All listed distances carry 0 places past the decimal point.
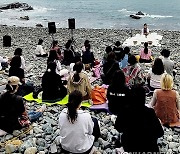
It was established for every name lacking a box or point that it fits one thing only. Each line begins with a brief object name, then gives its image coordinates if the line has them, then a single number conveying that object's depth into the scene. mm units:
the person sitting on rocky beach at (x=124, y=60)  11338
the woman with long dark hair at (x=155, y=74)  8746
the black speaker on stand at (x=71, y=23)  16328
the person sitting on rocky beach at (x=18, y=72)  8982
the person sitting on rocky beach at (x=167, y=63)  9914
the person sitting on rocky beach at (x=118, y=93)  7016
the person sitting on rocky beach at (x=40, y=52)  15105
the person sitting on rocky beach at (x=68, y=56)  13102
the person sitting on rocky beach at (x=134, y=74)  9055
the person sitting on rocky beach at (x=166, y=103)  6379
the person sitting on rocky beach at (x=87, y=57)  12086
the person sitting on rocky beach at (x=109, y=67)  9626
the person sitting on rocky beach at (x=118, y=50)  11384
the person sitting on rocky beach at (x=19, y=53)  10459
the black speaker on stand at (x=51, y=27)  15898
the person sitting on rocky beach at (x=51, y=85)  8305
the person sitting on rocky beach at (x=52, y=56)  10172
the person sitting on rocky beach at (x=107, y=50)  11109
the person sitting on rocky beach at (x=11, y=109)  6121
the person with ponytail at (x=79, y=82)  7813
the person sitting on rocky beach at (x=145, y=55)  13469
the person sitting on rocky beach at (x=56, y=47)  13297
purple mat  7704
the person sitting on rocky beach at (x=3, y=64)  12239
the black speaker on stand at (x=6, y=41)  17594
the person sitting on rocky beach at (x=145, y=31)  18516
